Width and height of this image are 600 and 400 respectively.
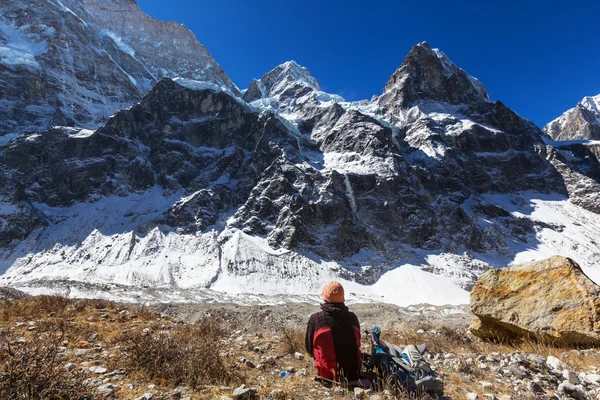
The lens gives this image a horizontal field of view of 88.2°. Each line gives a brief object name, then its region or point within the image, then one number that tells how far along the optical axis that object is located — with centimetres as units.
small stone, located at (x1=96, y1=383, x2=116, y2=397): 385
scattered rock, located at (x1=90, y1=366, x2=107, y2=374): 464
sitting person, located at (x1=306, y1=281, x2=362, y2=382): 457
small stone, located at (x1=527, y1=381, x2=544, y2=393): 432
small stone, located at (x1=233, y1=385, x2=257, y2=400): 386
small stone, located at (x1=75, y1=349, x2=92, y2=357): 557
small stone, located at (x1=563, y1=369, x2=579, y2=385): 448
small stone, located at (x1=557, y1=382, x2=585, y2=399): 416
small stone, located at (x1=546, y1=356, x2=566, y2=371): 512
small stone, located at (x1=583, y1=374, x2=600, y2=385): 452
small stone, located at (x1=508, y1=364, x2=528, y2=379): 489
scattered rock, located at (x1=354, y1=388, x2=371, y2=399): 406
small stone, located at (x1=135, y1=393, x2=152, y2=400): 370
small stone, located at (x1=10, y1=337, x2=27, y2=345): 594
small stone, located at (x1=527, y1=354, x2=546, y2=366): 531
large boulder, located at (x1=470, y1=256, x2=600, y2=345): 637
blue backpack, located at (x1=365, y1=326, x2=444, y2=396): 422
